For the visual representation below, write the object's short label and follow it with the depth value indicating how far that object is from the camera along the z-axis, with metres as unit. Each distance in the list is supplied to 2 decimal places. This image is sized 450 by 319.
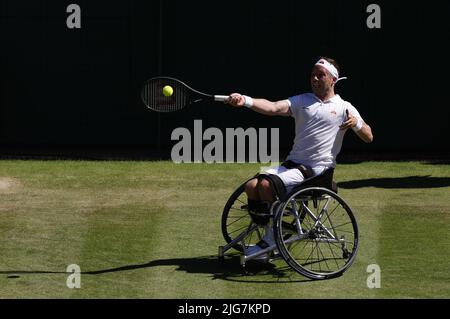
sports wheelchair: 17.48
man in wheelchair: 18.11
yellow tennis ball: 18.77
